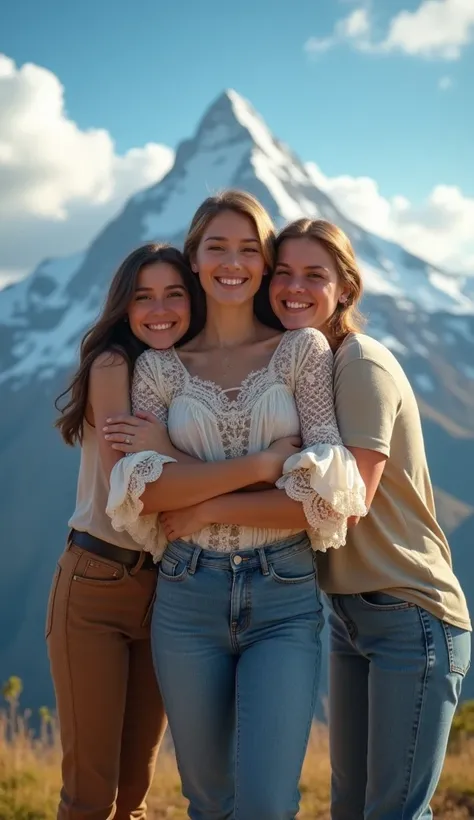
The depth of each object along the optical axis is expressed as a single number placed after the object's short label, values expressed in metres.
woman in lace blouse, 2.92
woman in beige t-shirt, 3.07
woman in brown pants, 3.58
